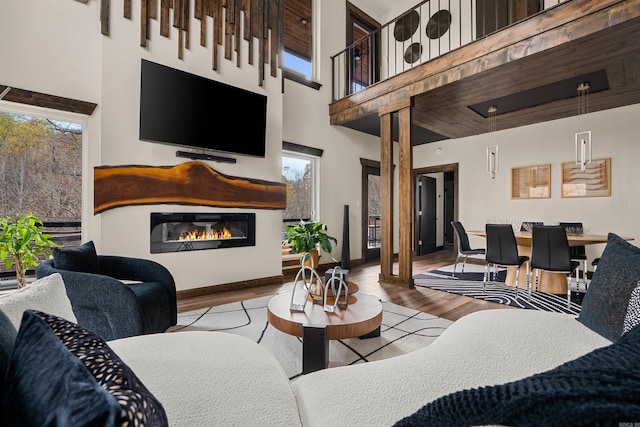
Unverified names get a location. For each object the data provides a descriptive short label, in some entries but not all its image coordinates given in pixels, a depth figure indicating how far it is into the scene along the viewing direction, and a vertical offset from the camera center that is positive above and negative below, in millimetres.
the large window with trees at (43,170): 2803 +450
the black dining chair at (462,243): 4734 -439
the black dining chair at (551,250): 3242 -387
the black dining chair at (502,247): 3688 -397
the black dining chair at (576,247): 3969 -456
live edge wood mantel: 3021 +329
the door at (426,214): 7180 +43
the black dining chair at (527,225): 4793 -152
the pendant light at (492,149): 4829 +1310
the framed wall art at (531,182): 5219 +617
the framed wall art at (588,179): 4648 +598
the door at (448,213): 8320 +65
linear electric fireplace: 3371 -190
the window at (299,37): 5117 +3175
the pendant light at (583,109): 3566 +1662
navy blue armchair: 1846 -544
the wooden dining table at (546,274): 3467 -761
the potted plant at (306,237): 4340 -318
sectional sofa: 393 -527
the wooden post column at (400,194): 4074 +317
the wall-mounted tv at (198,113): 3174 +1219
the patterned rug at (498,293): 3273 -985
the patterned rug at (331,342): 2084 -976
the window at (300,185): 5027 +546
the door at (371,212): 6055 +82
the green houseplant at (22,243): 2420 -230
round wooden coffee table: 1739 -656
